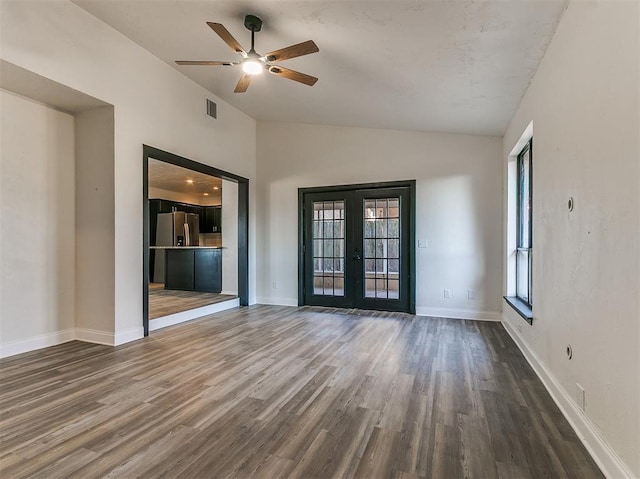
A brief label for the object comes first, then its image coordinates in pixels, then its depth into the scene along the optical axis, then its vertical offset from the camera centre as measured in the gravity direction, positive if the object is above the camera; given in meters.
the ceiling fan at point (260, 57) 2.82 +1.63
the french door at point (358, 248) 5.48 -0.19
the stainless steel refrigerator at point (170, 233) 9.54 +0.10
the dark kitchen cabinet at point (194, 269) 7.36 -0.74
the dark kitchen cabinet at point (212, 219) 10.79 +0.55
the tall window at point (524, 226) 3.91 +0.13
